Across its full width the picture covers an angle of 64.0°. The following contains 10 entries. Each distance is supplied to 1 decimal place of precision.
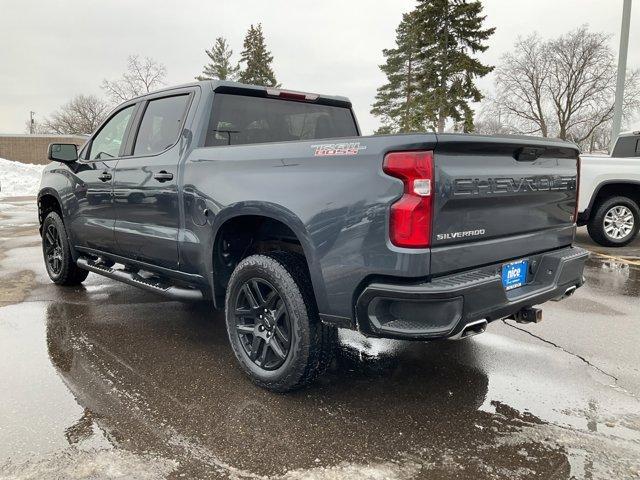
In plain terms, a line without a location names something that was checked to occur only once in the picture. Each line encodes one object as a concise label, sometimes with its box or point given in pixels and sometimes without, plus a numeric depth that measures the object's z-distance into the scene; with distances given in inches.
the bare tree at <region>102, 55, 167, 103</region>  2017.7
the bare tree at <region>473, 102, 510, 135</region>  1822.1
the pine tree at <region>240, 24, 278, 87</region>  1943.9
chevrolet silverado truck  98.5
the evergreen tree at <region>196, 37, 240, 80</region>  2165.4
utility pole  459.5
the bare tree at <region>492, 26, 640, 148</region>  1659.7
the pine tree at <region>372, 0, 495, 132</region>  1267.2
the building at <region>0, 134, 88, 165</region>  1499.8
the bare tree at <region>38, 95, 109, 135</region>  2366.1
